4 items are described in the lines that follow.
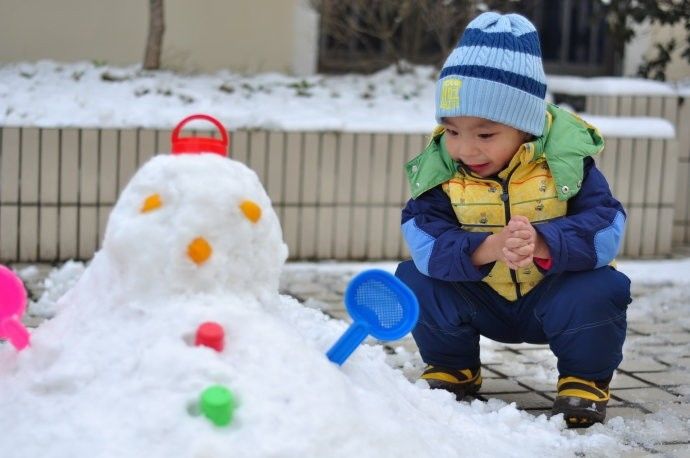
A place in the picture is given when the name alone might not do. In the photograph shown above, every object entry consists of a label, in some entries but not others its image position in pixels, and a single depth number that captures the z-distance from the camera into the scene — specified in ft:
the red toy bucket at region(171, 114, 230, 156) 7.84
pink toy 7.75
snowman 6.68
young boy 10.02
